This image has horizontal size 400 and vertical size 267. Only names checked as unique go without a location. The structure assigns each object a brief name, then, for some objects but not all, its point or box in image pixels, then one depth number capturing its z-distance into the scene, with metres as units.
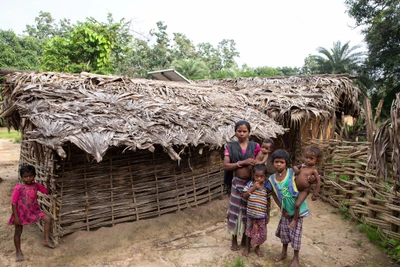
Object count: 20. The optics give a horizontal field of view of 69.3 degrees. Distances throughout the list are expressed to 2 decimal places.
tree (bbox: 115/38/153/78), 23.37
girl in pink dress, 3.69
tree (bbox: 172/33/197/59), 27.66
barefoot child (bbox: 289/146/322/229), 3.18
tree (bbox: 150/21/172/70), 24.97
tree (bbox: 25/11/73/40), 35.75
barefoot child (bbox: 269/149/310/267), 3.24
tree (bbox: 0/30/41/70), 19.23
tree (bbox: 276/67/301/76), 30.03
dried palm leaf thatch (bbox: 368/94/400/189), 3.07
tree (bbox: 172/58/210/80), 21.39
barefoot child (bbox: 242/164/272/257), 3.39
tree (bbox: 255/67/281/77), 25.78
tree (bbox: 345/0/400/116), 13.80
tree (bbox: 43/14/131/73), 11.62
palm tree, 19.42
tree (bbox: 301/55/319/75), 30.02
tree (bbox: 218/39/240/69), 32.56
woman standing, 3.54
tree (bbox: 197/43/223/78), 30.69
